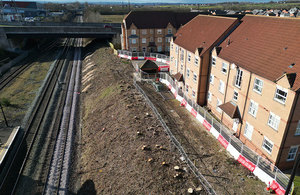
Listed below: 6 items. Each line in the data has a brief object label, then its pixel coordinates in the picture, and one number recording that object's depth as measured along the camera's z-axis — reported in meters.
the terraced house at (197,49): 28.71
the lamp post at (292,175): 11.27
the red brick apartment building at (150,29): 61.03
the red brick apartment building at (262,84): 17.55
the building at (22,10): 128.55
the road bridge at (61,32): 68.25
